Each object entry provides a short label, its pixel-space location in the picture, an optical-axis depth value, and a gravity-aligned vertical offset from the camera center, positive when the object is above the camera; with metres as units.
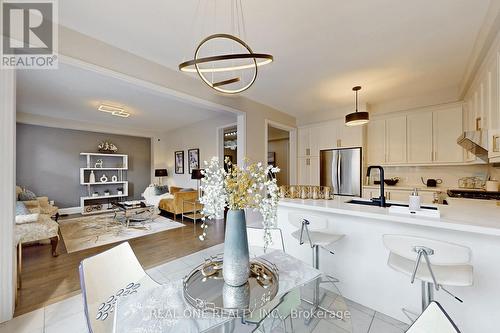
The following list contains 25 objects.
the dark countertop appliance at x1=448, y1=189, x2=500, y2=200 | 2.90 -0.43
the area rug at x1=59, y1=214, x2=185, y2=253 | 3.59 -1.32
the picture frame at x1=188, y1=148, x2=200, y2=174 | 6.36 +0.25
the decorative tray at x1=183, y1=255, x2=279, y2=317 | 1.00 -0.69
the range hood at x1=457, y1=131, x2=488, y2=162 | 2.18 +0.29
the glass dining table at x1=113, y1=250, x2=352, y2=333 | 0.92 -0.71
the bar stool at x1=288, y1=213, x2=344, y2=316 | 1.85 -0.65
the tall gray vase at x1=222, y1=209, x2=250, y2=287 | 1.09 -0.45
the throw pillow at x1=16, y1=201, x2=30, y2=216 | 3.05 -0.66
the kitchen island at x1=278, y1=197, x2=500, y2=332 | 1.48 -0.81
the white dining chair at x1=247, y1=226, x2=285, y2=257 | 1.81 -0.65
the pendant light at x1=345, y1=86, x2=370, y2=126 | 3.12 +0.75
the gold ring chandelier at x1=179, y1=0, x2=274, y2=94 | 1.38 +1.43
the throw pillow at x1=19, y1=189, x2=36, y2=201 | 4.39 -0.62
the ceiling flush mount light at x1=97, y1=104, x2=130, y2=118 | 4.55 +1.35
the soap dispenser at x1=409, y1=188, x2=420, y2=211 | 1.68 -0.31
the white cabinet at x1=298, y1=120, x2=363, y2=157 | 4.48 +0.71
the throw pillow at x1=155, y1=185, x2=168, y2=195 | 6.26 -0.71
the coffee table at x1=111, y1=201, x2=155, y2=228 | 4.45 -1.07
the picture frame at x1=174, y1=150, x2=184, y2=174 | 6.97 +0.20
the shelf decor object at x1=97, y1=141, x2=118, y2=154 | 6.62 +0.66
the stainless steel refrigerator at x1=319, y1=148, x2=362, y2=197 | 4.47 -0.09
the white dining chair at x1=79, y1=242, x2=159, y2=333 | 1.06 -0.70
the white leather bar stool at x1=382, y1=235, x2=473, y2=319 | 1.21 -0.58
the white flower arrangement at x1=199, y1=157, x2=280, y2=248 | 1.09 -0.13
